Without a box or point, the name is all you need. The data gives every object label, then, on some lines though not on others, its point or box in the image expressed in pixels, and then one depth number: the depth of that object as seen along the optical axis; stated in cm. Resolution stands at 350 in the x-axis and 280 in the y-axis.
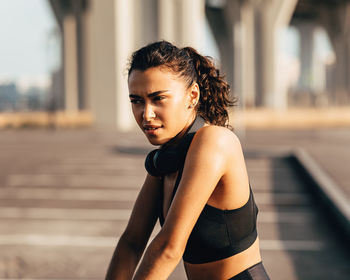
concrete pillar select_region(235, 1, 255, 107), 4903
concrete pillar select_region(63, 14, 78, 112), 4203
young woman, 163
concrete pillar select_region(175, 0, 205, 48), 3081
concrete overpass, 2614
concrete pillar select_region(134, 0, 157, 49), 2798
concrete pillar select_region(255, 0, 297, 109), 4716
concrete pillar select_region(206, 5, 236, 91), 5897
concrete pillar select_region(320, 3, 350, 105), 6912
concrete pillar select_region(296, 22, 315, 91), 9238
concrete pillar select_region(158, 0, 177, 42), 3012
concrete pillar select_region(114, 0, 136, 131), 2566
